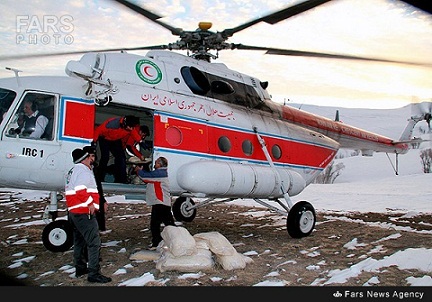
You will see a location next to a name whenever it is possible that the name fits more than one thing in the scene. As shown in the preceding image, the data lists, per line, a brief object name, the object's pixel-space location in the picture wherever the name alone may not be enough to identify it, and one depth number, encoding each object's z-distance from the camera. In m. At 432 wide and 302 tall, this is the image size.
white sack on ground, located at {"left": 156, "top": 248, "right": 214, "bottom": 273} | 5.26
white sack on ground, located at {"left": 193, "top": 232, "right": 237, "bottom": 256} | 5.57
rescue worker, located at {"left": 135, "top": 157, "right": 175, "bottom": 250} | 6.48
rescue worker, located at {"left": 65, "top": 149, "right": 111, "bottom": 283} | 4.87
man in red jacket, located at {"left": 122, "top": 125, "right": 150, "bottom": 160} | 6.79
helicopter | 5.94
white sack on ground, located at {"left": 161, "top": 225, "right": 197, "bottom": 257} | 5.38
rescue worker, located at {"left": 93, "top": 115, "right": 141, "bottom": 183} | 6.67
